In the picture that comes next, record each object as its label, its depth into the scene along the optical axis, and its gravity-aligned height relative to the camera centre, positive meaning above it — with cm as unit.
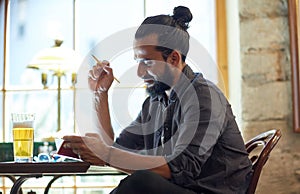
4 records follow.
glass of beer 193 -5
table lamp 302 +35
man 160 -4
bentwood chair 180 -13
